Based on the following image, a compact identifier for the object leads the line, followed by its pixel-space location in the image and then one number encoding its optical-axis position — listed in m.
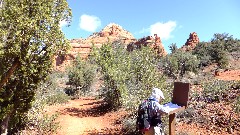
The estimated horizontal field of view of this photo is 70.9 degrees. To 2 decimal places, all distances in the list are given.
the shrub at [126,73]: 7.01
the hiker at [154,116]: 3.43
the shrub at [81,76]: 17.96
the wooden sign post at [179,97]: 3.42
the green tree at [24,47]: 4.91
